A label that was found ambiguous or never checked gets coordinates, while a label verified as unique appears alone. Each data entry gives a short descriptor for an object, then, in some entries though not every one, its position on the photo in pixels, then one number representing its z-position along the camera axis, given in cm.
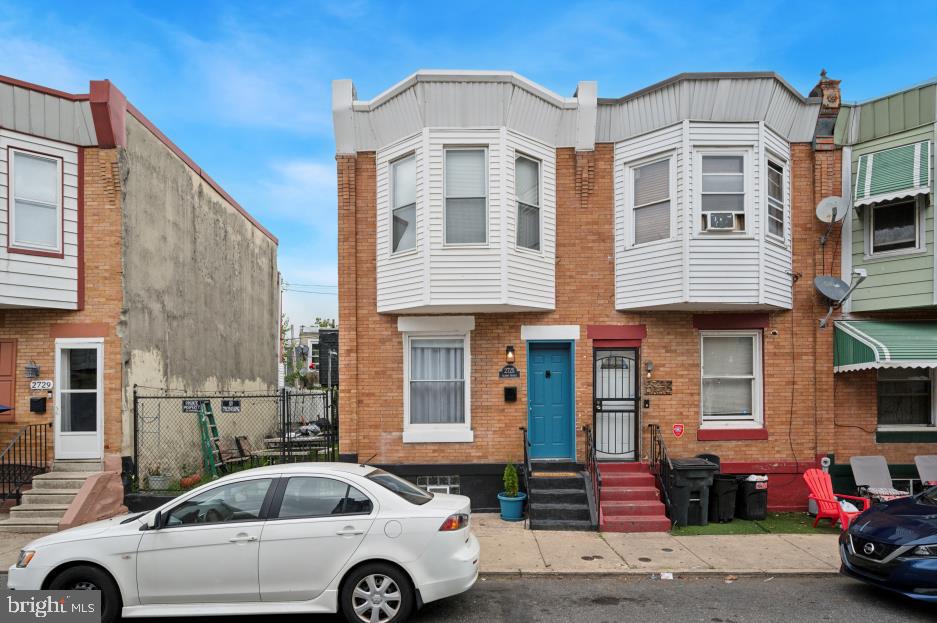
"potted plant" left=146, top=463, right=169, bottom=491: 1160
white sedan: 580
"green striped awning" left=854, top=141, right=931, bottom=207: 1044
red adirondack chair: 986
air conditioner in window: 1062
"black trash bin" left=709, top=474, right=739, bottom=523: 1017
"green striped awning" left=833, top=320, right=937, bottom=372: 1020
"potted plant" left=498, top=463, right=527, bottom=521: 1022
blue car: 622
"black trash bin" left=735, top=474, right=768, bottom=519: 1033
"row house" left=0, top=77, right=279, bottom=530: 1058
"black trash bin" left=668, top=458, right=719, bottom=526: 988
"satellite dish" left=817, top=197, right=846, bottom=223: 1095
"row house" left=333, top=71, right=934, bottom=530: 1067
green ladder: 1380
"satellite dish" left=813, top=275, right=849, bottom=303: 1084
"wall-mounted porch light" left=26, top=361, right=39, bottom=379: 1101
